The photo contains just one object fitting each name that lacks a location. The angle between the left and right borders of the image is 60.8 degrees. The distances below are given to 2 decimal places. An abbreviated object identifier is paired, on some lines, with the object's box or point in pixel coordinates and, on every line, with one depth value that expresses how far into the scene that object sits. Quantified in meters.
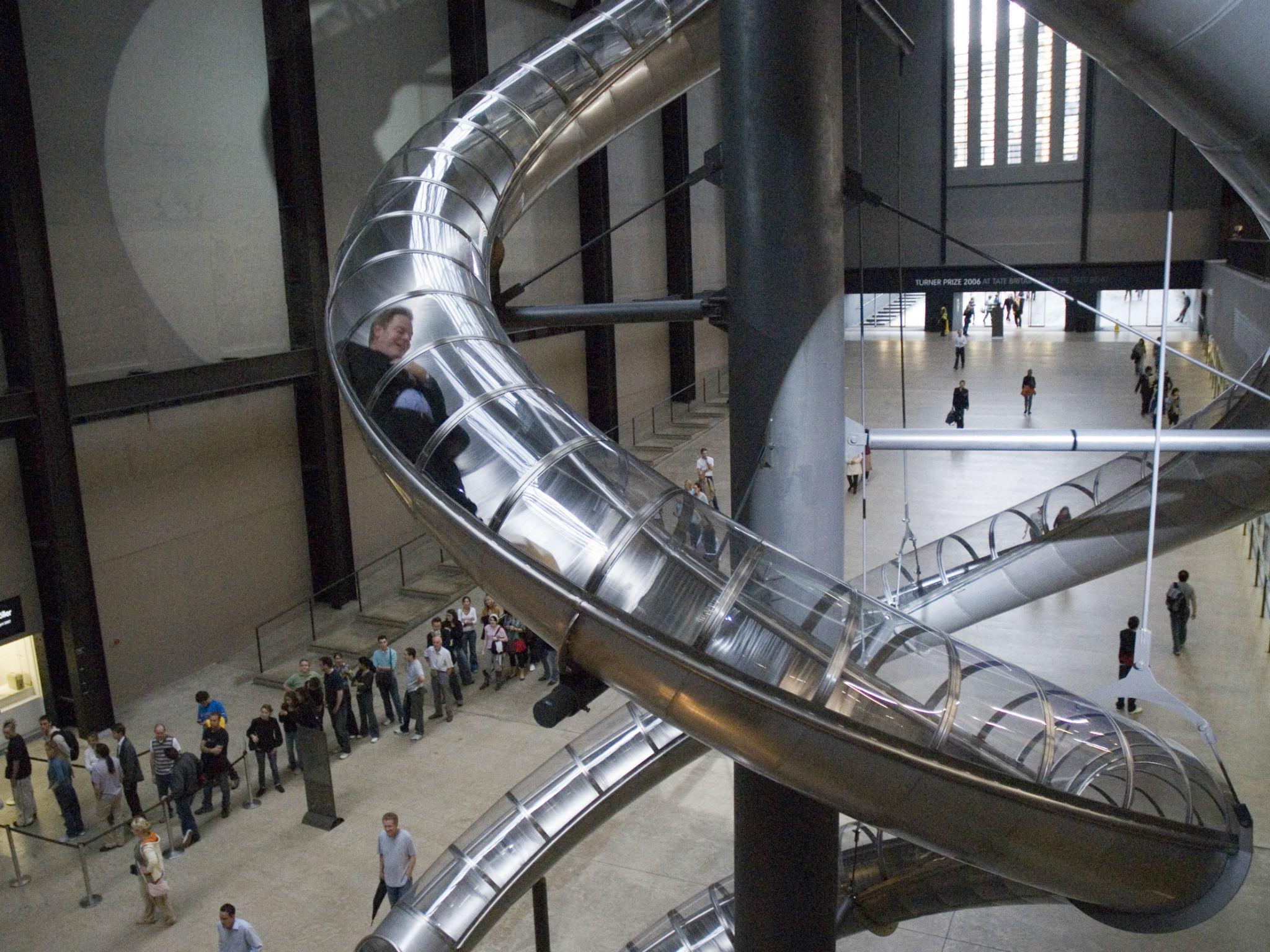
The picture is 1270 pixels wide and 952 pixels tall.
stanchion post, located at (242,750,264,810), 12.91
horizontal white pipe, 5.94
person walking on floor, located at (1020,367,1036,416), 27.00
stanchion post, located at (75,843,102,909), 10.84
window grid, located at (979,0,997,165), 31.58
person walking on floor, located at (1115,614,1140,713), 13.51
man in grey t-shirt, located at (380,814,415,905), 9.89
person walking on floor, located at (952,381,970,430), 24.66
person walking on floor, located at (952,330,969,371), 34.16
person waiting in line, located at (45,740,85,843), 12.15
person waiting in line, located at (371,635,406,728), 14.53
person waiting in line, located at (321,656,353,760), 13.93
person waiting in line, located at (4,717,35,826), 12.32
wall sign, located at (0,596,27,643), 14.30
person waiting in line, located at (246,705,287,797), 13.12
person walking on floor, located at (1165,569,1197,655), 14.80
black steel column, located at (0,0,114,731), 13.64
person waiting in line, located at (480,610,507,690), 15.94
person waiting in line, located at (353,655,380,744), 14.33
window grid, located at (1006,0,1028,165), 31.39
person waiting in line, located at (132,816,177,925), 10.27
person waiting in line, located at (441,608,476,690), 15.83
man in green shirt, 14.08
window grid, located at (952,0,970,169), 31.75
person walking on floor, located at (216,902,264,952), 8.89
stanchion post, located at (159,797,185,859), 11.80
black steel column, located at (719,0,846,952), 5.98
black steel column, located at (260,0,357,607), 17.94
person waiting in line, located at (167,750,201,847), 11.94
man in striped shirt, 12.36
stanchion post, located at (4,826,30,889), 11.41
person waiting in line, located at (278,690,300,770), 13.38
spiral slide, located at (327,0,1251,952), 4.30
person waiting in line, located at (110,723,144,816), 12.52
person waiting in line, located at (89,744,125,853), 12.27
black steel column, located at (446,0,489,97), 22.38
